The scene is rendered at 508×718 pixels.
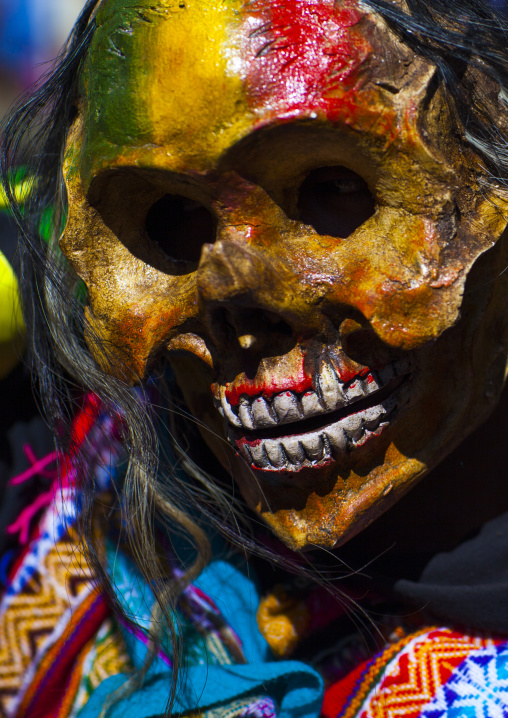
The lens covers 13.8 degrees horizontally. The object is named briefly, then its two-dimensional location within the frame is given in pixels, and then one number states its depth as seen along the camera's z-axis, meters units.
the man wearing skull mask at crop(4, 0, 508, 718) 0.71
